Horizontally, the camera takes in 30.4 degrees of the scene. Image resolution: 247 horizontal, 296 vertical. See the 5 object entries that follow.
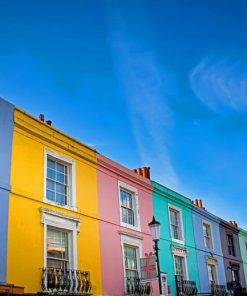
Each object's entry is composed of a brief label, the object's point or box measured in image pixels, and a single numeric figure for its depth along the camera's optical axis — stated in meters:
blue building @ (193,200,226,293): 23.59
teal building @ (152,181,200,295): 20.16
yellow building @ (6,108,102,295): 13.04
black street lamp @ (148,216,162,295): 15.26
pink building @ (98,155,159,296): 16.59
